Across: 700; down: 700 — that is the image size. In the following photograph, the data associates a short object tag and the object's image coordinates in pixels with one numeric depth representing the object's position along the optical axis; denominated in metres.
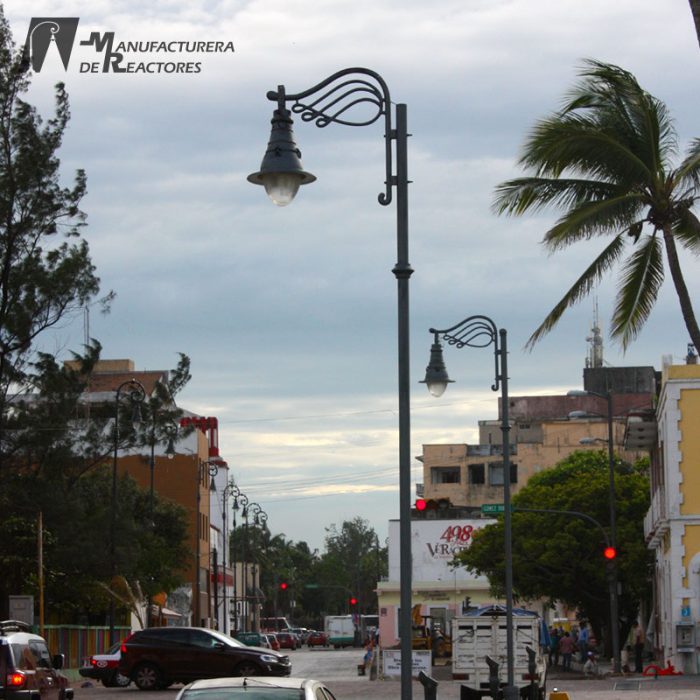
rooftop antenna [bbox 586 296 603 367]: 120.12
